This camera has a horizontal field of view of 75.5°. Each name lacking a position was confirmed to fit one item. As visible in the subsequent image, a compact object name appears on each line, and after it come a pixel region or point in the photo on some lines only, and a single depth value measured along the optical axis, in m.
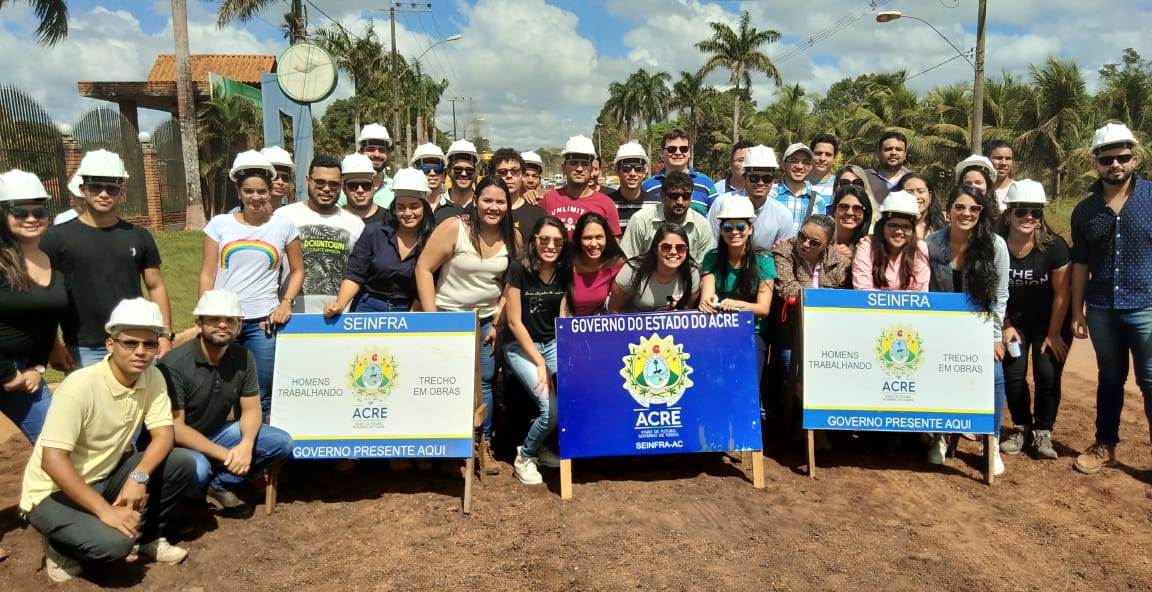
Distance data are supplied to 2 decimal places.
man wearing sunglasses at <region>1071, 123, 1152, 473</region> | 4.89
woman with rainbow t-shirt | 4.69
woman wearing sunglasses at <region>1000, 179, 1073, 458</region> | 5.21
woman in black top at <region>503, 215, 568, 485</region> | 4.86
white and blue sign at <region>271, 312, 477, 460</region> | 4.73
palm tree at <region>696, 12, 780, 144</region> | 41.44
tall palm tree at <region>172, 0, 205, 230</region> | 17.73
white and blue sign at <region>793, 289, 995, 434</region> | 5.10
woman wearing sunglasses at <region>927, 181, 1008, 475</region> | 5.02
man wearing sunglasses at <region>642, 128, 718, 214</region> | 6.52
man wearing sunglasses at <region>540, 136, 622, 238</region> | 5.92
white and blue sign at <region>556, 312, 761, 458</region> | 4.88
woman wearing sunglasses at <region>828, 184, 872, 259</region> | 5.32
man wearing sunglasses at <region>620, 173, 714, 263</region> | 5.26
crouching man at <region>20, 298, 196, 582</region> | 3.54
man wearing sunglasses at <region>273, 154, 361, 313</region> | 5.14
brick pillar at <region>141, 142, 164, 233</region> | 16.89
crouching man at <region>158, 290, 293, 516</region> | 4.10
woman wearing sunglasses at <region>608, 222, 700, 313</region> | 4.87
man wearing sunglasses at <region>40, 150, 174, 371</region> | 4.16
